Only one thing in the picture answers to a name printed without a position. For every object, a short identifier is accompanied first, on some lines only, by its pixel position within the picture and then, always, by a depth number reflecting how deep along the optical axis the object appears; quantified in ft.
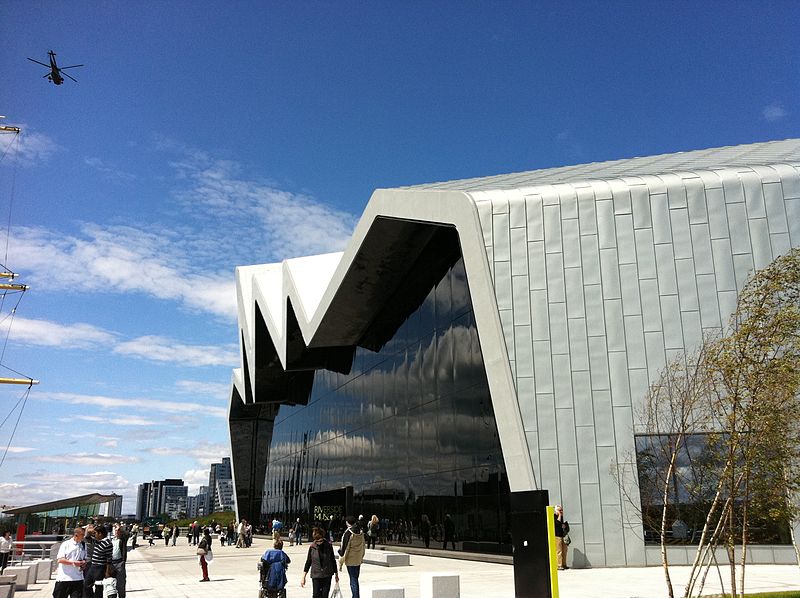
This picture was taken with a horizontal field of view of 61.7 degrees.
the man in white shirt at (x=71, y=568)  36.14
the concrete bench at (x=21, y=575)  58.51
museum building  54.75
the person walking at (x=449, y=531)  70.90
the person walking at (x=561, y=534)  50.75
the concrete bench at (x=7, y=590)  40.27
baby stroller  31.86
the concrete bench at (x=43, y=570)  69.10
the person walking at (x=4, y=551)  59.88
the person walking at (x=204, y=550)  59.67
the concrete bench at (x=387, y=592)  34.68
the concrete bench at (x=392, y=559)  65.72
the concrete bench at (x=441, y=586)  38.67
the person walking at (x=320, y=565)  33.73
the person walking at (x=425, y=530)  76.48
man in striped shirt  36.63
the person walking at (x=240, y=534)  128.98
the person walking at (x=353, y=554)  37.45
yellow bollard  32.86
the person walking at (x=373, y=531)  90.06
